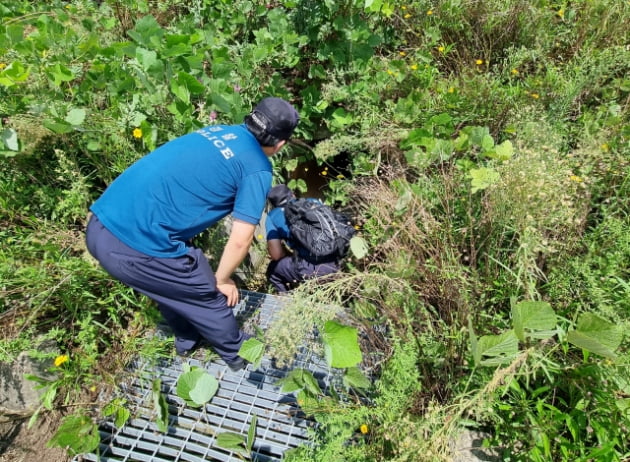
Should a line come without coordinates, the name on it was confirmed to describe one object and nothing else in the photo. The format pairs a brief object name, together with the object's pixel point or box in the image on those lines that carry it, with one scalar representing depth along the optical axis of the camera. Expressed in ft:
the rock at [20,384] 6.50
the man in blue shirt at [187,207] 5.57
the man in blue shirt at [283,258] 7.94
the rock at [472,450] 5.25
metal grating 5.64
